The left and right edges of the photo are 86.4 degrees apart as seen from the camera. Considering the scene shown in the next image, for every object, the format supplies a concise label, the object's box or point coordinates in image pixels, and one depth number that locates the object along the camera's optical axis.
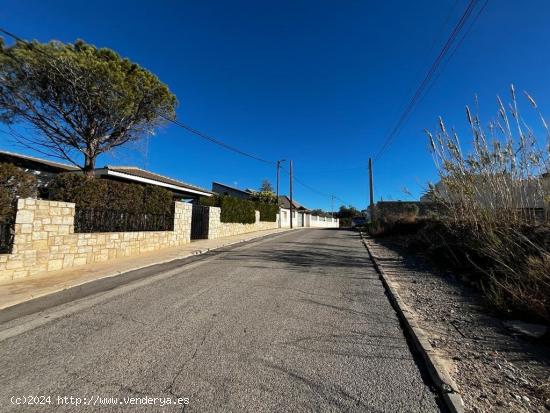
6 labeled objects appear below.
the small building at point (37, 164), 14.05
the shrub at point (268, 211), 29.56
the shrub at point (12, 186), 6.20
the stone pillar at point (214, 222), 16.77
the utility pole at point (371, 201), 25.63
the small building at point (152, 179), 15.24
